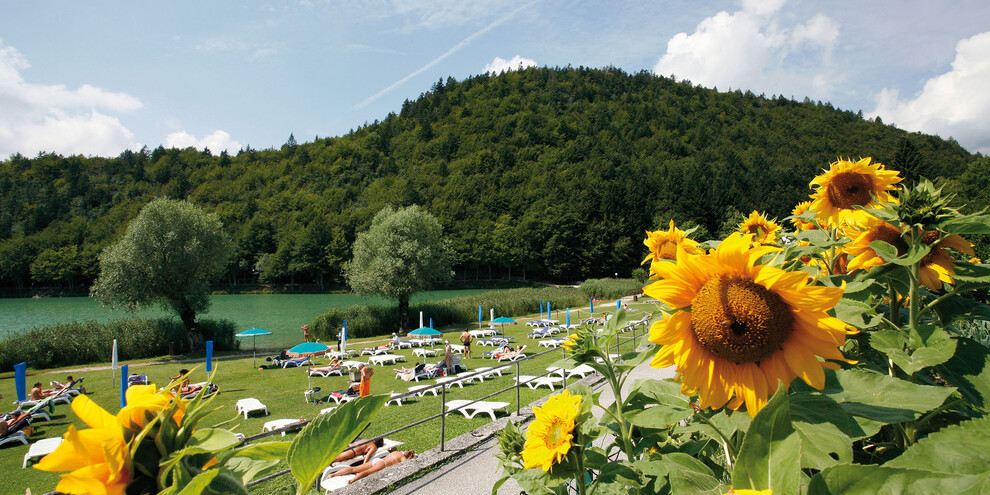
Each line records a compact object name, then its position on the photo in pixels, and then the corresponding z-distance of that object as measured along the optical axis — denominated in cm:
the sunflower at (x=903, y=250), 114
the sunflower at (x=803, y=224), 168
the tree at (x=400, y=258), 2902
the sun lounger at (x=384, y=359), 1855
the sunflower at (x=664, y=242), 179
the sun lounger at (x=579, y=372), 1223
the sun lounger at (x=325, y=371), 1689
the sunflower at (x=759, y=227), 213
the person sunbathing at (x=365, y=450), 751
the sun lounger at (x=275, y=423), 945
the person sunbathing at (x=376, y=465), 696
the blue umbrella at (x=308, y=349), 1622
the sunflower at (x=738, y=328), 84
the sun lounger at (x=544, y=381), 1188
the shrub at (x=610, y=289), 4419
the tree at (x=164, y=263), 2303
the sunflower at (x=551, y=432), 133
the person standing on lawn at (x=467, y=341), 1981
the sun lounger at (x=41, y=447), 822
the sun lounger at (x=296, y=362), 1906
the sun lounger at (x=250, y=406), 1125
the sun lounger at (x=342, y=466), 636
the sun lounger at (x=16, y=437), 966
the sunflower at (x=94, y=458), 52
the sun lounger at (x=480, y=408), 983
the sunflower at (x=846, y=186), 165
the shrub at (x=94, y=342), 1944
